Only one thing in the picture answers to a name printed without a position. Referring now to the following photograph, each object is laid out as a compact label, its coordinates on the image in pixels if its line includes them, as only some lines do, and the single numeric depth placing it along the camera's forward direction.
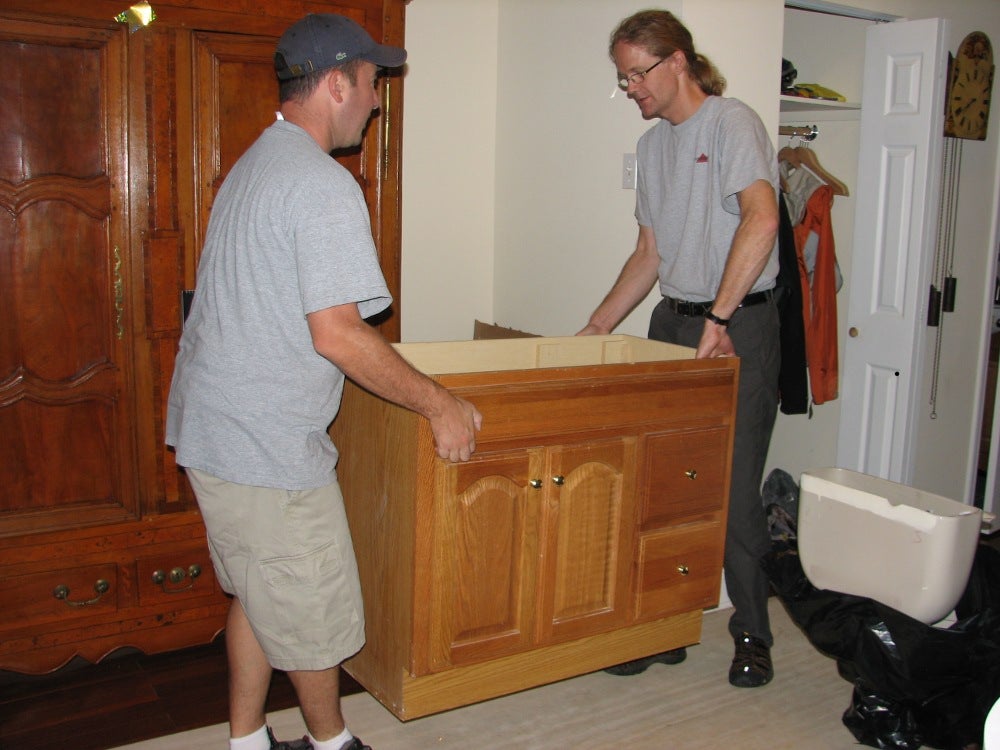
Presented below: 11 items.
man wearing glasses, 2.31
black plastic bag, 2.07
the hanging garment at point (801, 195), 3.56
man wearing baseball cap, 1.66
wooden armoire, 2.29
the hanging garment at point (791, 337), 2.89
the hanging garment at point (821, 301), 3.52
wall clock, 3.48
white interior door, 3.19
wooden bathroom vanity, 1.88
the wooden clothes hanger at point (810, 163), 3.60
